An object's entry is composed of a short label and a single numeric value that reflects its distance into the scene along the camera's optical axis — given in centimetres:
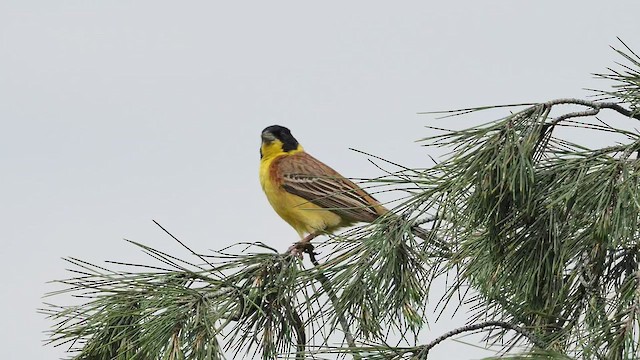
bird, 1202
